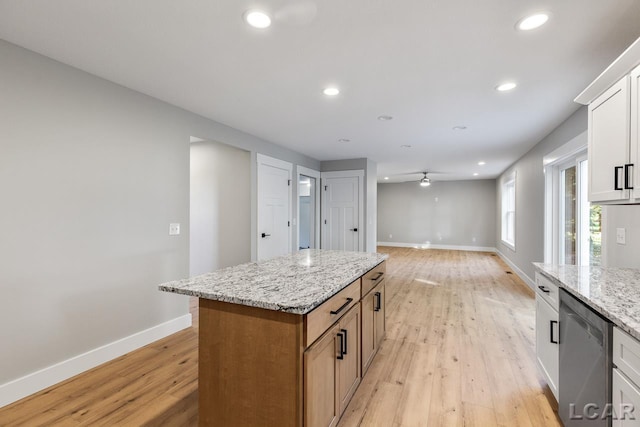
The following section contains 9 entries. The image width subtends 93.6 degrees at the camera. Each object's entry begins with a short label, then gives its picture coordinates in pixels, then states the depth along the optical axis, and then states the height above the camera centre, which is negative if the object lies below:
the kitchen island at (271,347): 1.30 -0.63
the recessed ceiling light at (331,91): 2.67 +1.10
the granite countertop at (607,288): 1.15 -0.39
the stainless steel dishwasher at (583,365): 1.22 -0.71
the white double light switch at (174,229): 3.09 -0.17
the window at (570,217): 3.25 -0.05
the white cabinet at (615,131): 1.55 +0.47
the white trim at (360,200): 5.95 +0.25
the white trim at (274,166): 4.38 +0.60
